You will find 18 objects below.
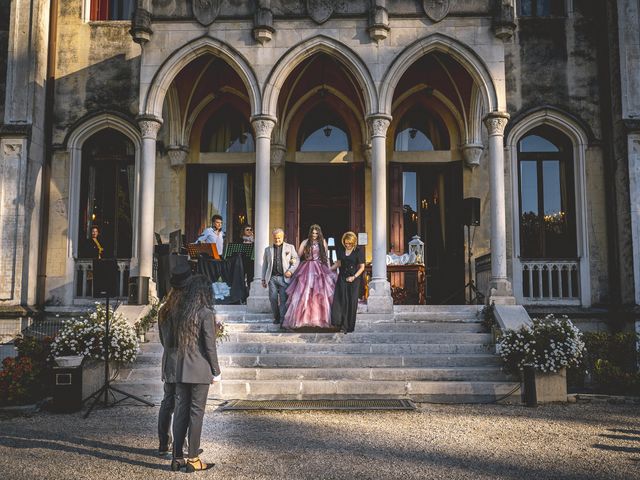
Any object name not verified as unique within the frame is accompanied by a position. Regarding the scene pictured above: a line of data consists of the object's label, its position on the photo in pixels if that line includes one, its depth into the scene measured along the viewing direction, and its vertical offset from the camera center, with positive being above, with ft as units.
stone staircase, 29.40 -3.37
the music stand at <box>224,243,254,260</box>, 45.09 +3.15
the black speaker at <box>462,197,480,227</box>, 43.06 +5.56
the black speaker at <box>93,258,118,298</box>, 29.35 +0.79
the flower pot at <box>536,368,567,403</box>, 29.43 -4.27
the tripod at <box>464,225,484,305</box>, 42.41 +0.05
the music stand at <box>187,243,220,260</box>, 42.63 +2.98
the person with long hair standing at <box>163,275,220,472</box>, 17.76 -1.94
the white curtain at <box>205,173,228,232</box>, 51.24 +7.80
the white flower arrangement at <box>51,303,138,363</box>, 30.45 -2.22
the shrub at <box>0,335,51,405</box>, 28.94 -3.68
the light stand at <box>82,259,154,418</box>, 28.12 +0.41
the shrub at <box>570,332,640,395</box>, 31.89 -3.55
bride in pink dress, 34.65 +0.32
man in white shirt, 43.98 +4.04
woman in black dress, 34.58 -0.22
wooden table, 44.75 +1.52
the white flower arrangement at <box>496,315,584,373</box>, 29.37 -2.48
